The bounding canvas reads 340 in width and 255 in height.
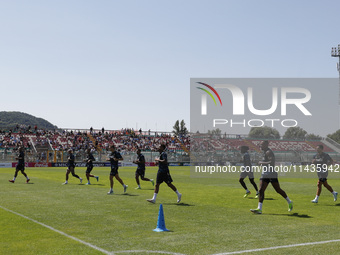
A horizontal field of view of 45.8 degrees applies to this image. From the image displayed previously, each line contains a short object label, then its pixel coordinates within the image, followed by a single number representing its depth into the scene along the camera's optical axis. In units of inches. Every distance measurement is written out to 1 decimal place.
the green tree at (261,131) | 4731.8
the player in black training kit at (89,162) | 973.7
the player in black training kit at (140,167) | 853.8
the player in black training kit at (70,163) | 966.0
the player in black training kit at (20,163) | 978.1
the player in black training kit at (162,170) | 594.9
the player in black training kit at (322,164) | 625.6
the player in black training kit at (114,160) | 735.7
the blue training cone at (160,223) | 387.5
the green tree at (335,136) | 4309.3
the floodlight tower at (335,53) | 2868.4
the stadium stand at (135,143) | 2293.3
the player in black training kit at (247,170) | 743.4
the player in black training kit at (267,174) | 497.3
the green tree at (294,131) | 4623.5
